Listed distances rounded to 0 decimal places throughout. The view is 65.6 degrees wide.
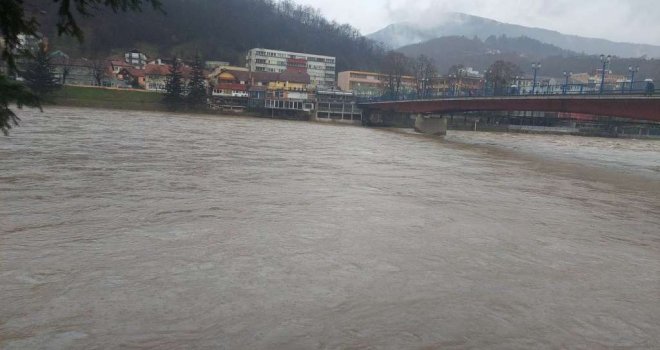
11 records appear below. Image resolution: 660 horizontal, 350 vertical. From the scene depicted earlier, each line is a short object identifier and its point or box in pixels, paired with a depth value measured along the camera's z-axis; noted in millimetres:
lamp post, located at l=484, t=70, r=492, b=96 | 102325
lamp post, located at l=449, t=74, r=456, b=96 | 101962
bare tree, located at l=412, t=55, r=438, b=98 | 106938
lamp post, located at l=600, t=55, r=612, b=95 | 33200
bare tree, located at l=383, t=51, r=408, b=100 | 109031
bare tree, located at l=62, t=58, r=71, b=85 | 75000
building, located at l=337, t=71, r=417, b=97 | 117244
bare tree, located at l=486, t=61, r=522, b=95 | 89875
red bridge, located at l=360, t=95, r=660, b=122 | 29312
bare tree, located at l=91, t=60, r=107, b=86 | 82875
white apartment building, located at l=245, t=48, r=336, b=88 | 122750
